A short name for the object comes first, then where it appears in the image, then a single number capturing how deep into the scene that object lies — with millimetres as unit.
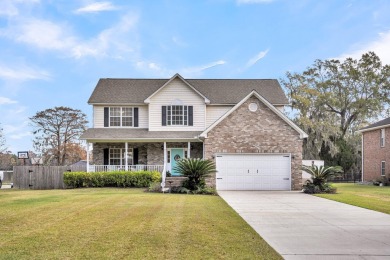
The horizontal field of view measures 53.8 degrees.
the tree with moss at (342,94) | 38812
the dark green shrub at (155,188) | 19775
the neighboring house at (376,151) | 29453
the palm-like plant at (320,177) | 19695
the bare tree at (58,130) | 40000
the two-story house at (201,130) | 21484
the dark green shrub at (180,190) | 18906
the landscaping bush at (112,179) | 22672
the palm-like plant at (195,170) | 18947
